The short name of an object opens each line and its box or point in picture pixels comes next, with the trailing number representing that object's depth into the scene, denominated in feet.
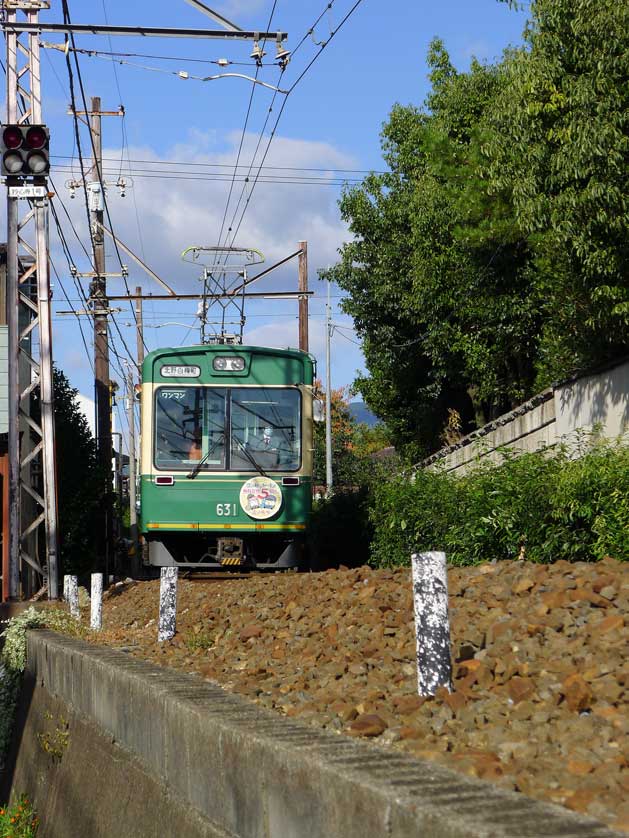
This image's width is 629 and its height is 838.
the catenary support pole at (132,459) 125.18
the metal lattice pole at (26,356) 50.03
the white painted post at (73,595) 44.45
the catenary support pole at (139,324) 155.74
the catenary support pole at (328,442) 153.36
